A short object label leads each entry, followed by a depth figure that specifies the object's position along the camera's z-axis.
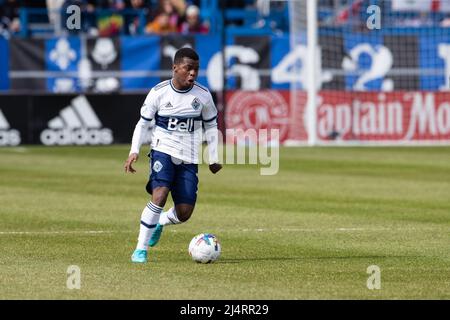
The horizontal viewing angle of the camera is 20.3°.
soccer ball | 11.42
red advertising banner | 30.72
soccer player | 11.52
